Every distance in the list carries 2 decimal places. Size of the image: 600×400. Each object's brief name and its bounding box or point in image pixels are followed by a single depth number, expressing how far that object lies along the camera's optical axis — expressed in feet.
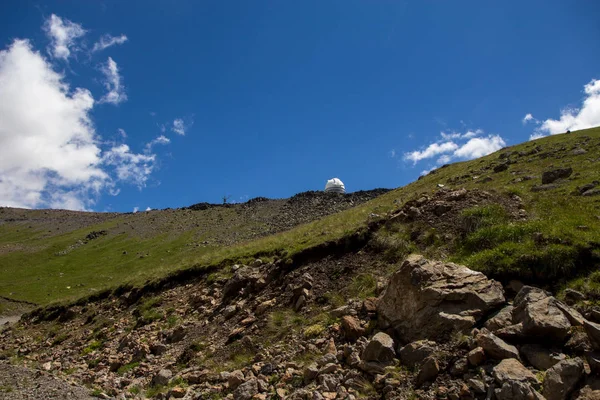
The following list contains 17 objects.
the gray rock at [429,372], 25.76
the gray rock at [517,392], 20.11
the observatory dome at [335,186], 264.91
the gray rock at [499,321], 27.14
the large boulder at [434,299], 29.45
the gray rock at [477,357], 24.75
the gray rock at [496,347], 24.15
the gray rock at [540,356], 23.21
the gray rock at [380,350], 29.43
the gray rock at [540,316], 24.41
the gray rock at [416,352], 27.61
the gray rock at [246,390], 31.99
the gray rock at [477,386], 22.61
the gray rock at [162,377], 41.36
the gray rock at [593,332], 22.29
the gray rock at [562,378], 20.47
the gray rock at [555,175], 67.41
